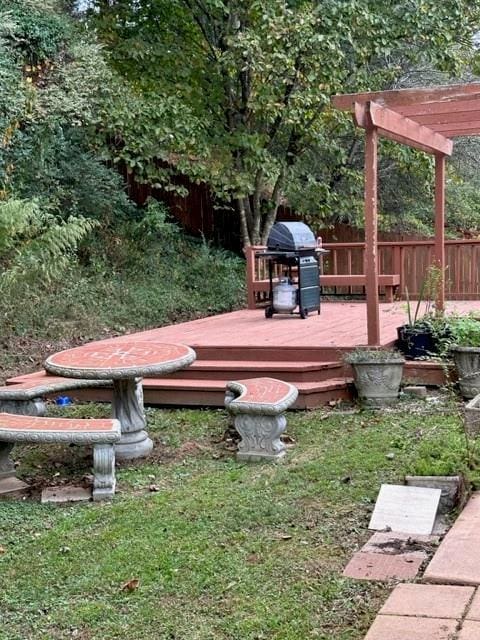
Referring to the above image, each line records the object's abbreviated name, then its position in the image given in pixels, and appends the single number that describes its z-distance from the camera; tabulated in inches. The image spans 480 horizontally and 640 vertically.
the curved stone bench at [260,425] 167.0
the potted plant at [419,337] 225.9
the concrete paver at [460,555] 97.0
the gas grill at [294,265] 312.8
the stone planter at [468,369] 203.5
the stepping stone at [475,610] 85.6
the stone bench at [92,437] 150.4
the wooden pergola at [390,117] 218.7
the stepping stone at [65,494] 152.0
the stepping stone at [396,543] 112.1
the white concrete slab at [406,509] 119.3
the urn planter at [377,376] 204.6
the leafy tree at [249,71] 365.7
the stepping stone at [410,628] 81.9
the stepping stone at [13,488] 157.2
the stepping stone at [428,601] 87.7
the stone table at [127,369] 164.9
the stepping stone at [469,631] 80.4
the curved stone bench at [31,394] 189.3
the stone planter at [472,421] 152.1
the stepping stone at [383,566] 102.7
